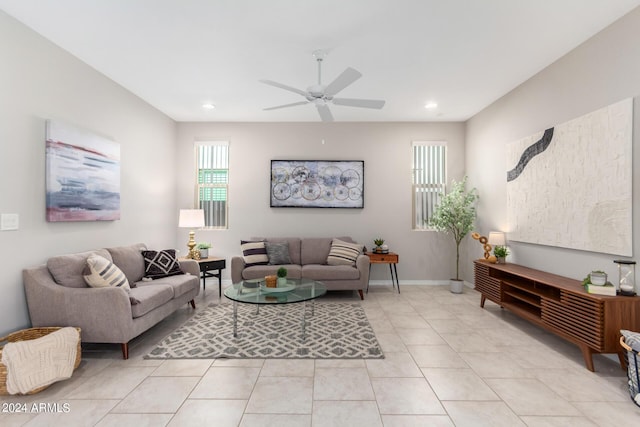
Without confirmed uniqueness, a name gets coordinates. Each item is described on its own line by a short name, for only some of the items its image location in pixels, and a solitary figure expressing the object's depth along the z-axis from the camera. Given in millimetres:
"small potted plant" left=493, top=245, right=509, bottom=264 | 3936
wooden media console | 2355
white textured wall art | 2596
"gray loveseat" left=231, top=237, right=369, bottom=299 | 4500
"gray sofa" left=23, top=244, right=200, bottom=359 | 2629
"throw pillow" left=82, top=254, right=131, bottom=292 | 2809
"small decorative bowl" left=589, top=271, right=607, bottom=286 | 2500
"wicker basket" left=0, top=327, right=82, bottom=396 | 2373
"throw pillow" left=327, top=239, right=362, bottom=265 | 4789
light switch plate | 2516
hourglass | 2412
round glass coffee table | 2992
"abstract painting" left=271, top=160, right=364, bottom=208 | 5469
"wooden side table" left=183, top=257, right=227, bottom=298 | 4503
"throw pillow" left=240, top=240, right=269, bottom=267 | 4750
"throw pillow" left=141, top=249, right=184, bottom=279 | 3844
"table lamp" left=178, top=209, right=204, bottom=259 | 4743
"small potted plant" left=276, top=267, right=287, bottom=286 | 3567
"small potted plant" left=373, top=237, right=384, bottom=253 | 5102
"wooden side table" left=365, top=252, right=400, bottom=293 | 4918
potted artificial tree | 4906
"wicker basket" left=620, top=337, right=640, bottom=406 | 2035
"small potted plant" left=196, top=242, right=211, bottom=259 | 4710
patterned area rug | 2787
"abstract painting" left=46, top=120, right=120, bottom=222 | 2939
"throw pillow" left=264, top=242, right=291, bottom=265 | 4879
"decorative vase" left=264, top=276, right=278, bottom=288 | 3420
